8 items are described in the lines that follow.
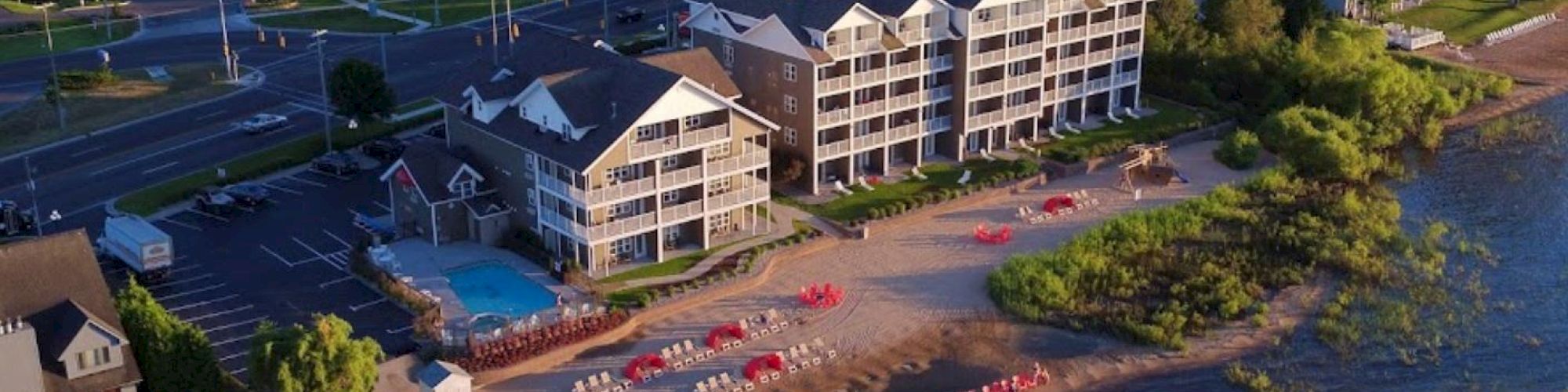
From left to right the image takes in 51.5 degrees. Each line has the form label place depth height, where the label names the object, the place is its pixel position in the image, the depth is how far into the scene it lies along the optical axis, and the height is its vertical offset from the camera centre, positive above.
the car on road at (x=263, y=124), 84.44 -17.30
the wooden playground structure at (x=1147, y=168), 77.25 -18.37
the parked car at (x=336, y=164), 76.88 -17.60
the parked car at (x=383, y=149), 79.31 -17.47
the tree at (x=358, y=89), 81.75 -15.08
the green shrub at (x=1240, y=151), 79.62 -18.04
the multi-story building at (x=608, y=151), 62.66 -14.26
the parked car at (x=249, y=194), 72.06 -17.80
